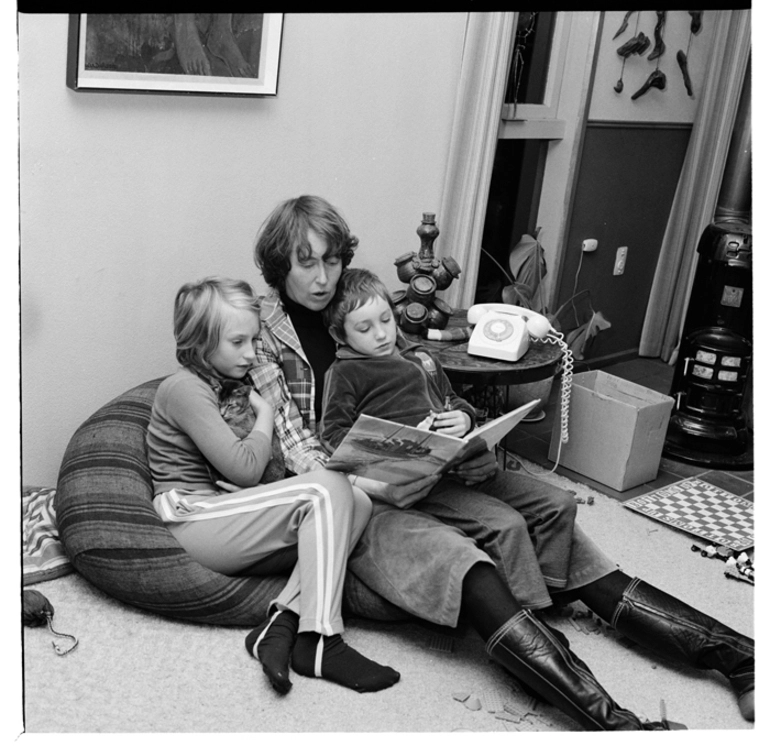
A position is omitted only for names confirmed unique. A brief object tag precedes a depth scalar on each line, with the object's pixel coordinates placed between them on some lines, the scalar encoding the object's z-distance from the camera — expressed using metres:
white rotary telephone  2.45
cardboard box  2.75
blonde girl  1.83
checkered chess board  2.55
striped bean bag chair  1.88
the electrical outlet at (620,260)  3.63
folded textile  2.01
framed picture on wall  1.82
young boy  1.99
